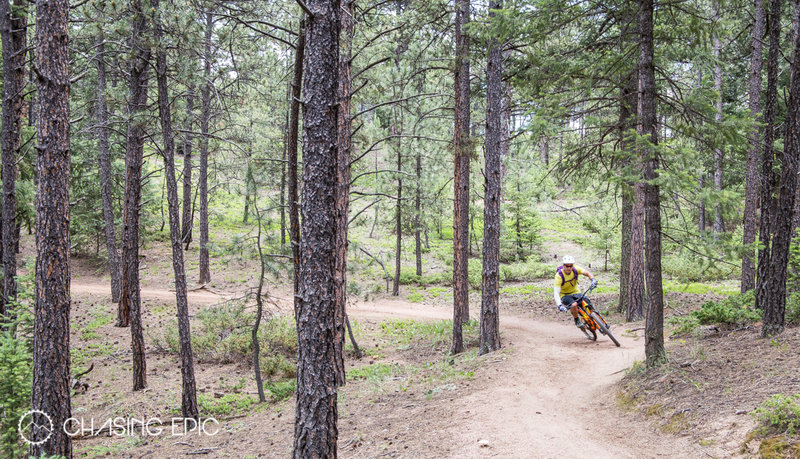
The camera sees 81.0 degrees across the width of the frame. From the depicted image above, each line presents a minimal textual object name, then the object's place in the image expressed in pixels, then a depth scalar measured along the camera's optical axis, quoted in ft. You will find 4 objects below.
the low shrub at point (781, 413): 13.98
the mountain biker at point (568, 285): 34.30
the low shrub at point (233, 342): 41.52
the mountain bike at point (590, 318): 34.37
